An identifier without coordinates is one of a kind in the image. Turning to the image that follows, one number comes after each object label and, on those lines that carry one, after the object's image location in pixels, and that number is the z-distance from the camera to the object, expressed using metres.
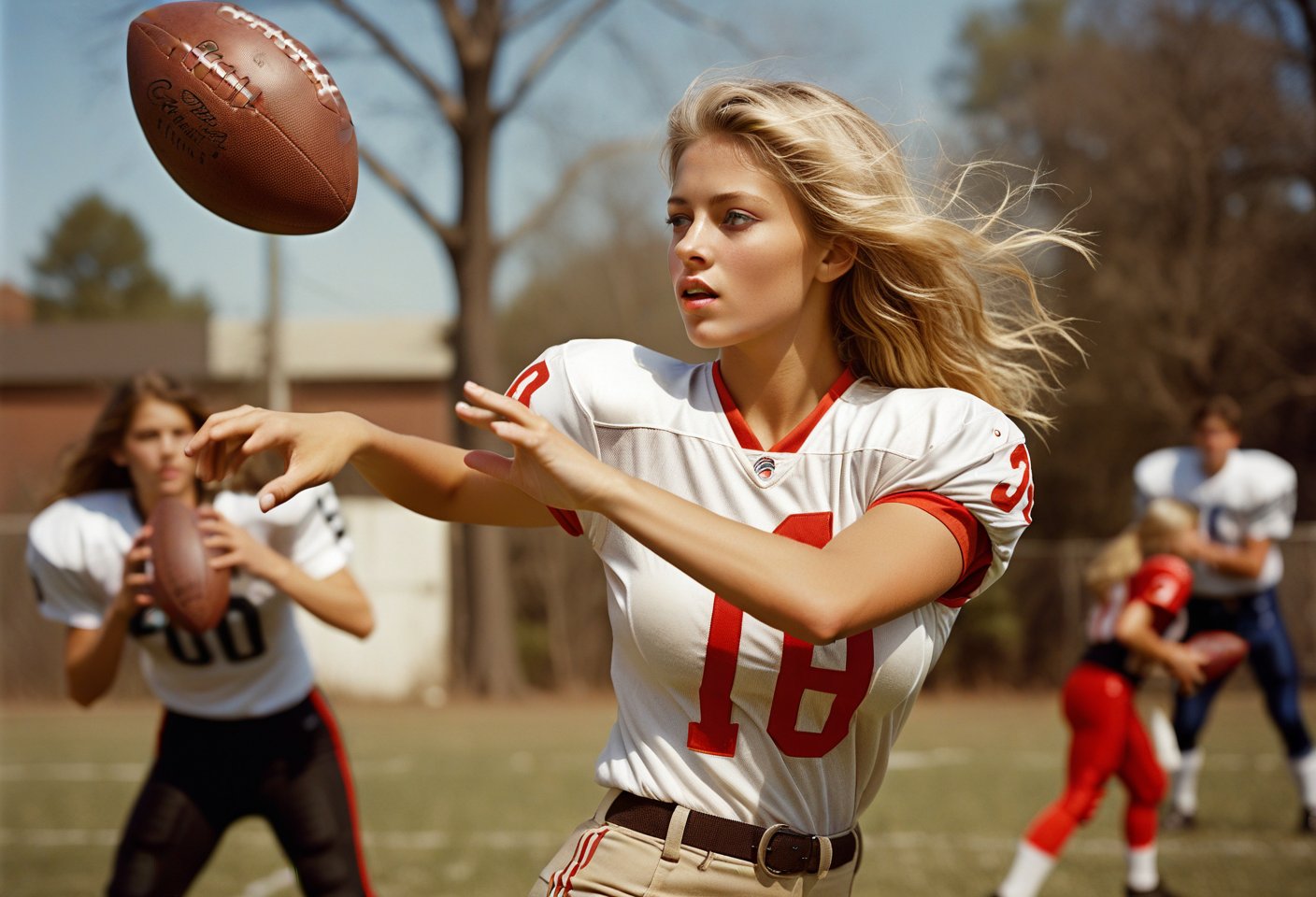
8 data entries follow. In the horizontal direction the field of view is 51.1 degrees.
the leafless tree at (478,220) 14.86
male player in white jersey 6.34
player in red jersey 4.52
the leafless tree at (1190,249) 16.39
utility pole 17.41
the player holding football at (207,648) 3.51
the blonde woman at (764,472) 2.13
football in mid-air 2.59
